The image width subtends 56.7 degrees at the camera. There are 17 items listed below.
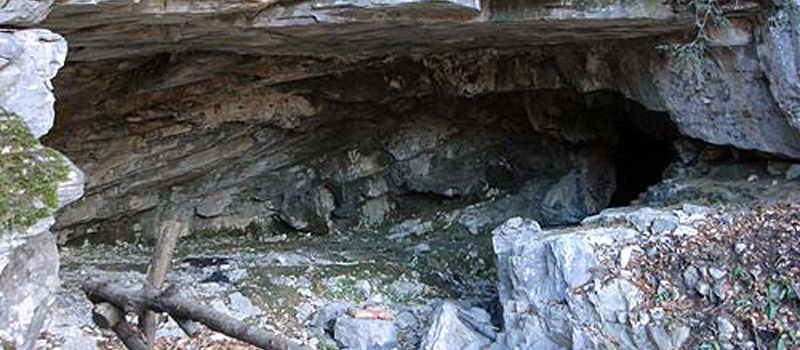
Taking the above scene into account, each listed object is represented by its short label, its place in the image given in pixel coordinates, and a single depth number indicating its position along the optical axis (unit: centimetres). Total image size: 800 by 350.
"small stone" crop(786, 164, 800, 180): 670
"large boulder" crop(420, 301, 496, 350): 593
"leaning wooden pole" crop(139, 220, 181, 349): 428
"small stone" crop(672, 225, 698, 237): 583
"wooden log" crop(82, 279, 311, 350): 343
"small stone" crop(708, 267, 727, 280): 541
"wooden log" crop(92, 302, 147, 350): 416
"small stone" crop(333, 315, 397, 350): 617
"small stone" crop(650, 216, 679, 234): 591
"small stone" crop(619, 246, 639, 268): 564
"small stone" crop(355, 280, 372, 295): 722
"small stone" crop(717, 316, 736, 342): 507
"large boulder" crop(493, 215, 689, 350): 525
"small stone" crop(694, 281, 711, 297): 535
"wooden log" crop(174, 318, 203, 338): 386
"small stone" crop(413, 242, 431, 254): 898
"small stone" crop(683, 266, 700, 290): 543
